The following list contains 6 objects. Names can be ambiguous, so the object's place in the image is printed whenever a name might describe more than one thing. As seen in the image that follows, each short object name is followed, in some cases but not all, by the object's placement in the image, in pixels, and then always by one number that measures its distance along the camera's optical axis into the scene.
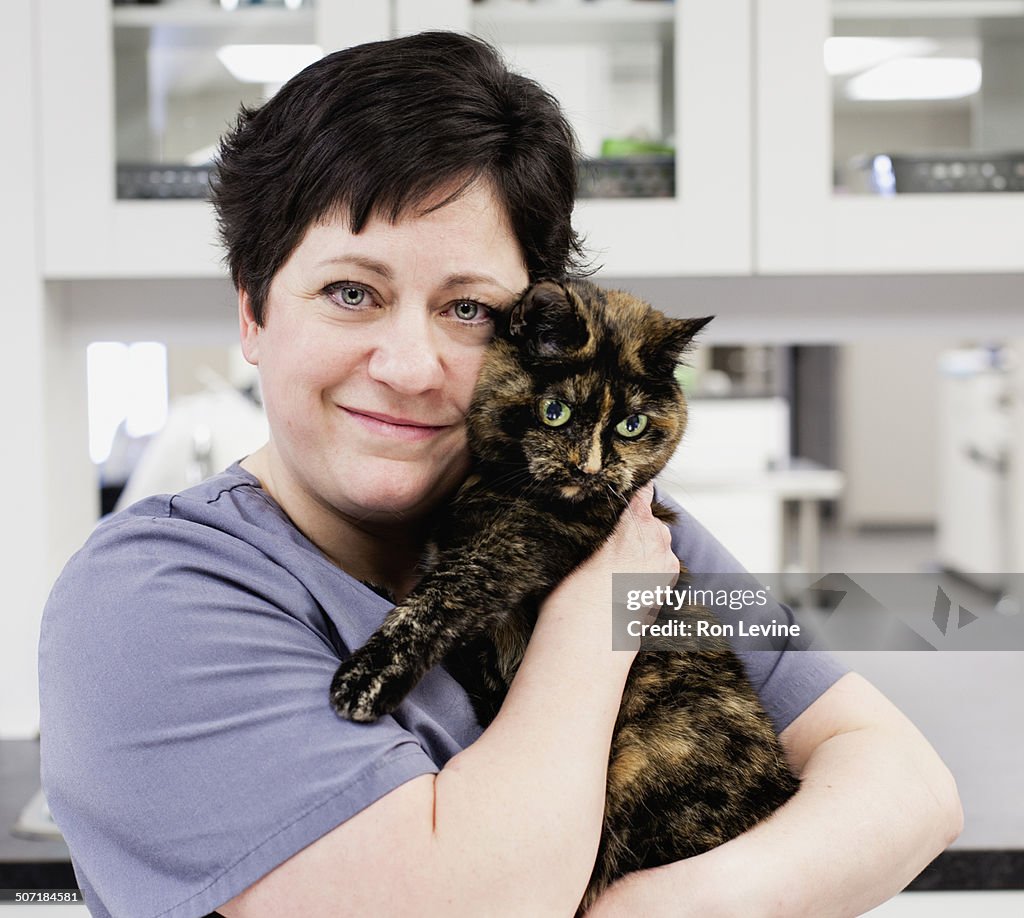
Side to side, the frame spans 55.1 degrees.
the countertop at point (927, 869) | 1.11
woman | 0.64
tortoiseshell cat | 0.82
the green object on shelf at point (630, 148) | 1.61
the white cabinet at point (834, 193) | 1.53
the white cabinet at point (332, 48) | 1.53
